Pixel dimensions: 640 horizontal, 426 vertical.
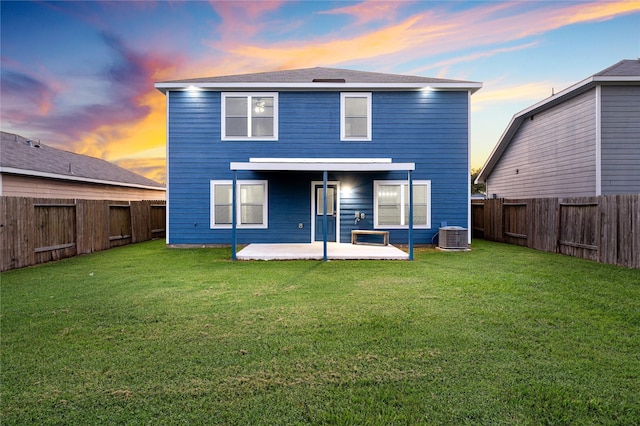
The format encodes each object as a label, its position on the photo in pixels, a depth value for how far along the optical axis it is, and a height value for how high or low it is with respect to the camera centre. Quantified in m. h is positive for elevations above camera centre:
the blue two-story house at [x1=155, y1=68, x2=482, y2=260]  11.40 +1.92
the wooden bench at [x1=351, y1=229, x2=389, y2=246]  10.86 -0.79
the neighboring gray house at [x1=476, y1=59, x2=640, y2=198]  10.72 +2.65
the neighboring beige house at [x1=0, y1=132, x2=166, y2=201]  11.92 +1.52
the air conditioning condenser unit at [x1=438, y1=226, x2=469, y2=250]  10.60 -0.92
